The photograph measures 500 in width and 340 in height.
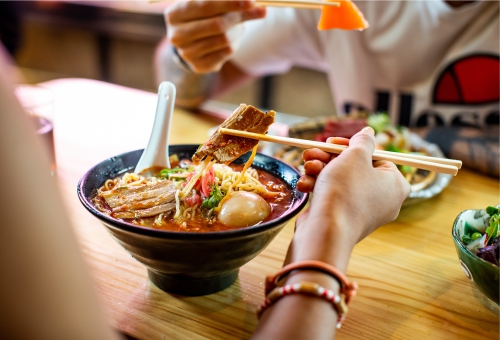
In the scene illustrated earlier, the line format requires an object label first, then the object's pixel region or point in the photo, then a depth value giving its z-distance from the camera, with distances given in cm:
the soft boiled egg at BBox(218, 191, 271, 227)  50
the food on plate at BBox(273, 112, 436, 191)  78
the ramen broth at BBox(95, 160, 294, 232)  50
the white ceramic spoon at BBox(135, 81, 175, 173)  60
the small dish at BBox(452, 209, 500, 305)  48
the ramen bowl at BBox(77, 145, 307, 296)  45
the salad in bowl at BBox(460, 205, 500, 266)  49
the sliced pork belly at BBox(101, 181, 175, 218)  51
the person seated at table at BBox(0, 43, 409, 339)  31
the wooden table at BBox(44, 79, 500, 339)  49
